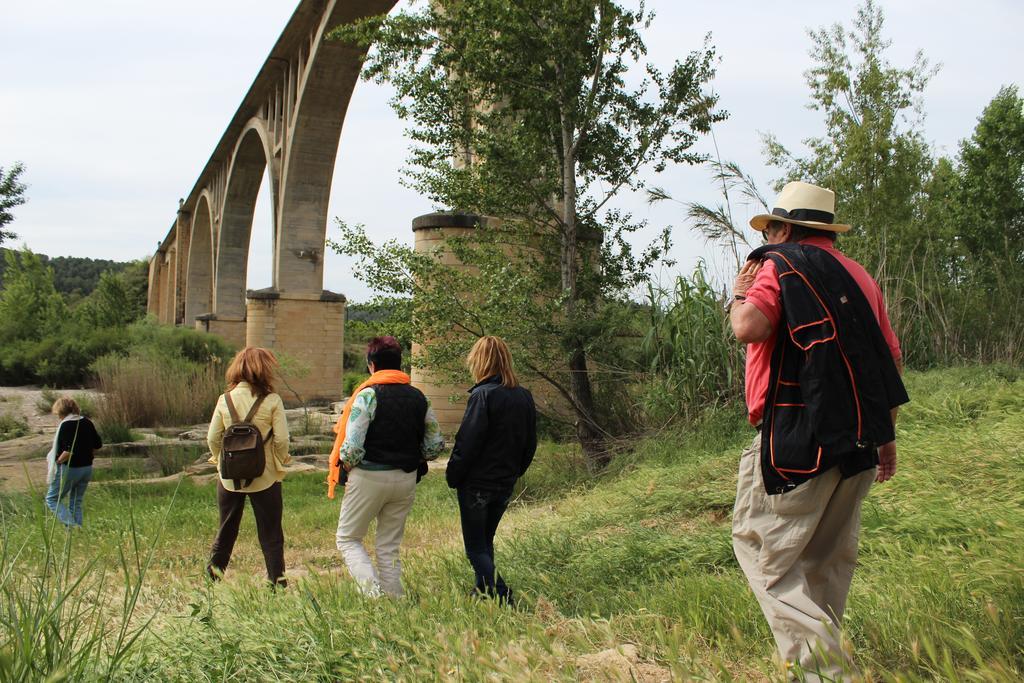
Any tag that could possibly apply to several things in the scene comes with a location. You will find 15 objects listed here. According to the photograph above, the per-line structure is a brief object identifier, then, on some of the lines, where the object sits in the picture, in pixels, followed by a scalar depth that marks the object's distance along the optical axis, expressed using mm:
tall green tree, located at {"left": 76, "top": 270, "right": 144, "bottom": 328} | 53712
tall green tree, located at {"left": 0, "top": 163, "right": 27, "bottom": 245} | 14766
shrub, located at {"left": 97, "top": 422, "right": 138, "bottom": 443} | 13516
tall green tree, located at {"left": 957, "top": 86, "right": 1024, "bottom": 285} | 13617
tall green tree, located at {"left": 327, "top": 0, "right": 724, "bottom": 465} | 9164
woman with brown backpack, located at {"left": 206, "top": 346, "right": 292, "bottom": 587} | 5035
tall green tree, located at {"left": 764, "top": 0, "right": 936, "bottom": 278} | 13332
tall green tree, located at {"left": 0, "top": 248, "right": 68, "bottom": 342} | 28984
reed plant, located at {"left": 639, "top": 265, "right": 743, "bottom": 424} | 8344
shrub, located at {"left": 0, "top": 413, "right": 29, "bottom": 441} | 15188
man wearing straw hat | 2445
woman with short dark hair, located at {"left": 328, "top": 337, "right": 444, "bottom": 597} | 4539
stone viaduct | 23000
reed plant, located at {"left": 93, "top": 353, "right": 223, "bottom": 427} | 15742
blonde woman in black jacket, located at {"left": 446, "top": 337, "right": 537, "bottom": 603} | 4445
